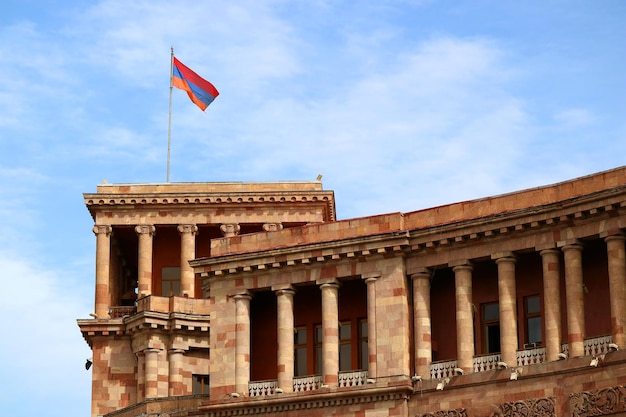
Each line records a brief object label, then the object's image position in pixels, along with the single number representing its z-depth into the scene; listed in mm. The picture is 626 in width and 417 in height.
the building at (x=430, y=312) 69812
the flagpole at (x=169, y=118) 100625
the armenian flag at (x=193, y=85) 99688
